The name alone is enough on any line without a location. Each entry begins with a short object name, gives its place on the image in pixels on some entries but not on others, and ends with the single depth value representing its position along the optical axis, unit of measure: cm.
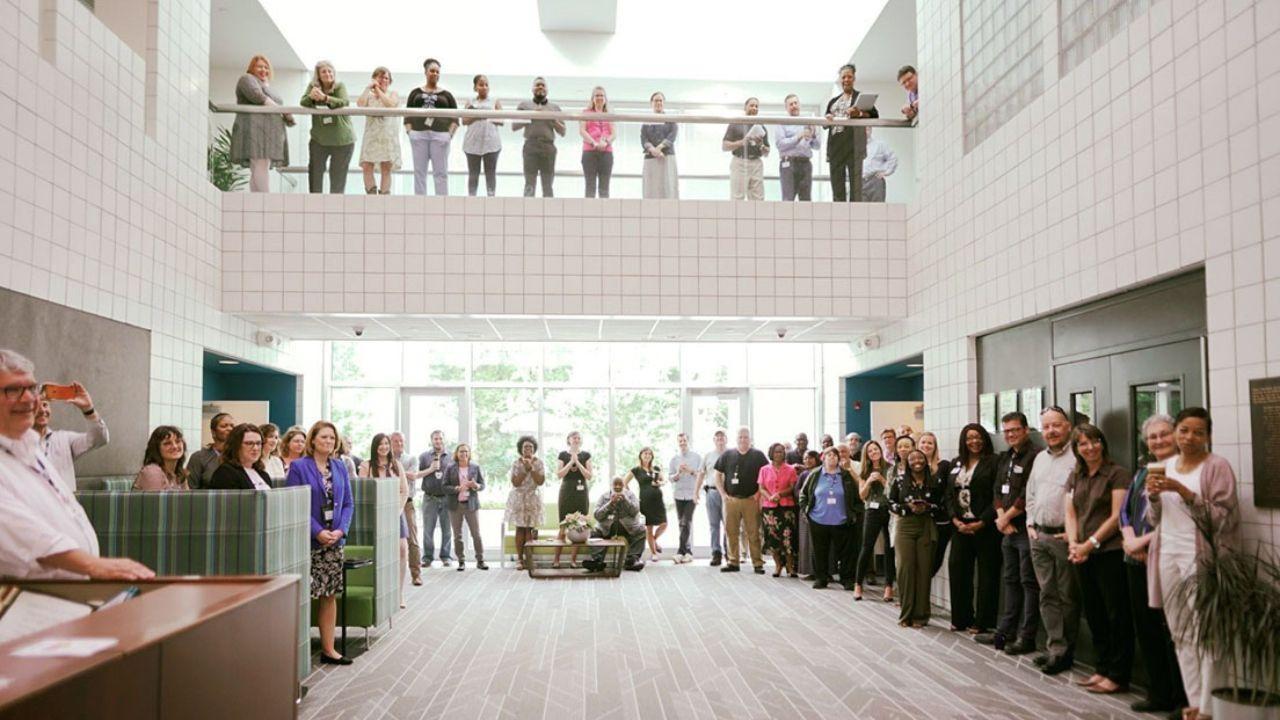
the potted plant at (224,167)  851
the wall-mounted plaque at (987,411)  730
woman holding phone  723
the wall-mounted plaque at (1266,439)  412
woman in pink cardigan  422
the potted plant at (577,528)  991
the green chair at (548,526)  1115
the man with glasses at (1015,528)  618
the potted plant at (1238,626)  382
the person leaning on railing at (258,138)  854
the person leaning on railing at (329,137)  863
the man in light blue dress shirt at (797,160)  895
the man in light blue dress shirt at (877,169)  895
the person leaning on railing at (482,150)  871
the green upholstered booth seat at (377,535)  661
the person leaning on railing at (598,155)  884
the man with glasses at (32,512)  237
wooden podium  134
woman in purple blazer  577
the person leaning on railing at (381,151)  866
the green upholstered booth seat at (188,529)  477
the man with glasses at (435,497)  1082
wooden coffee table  990
